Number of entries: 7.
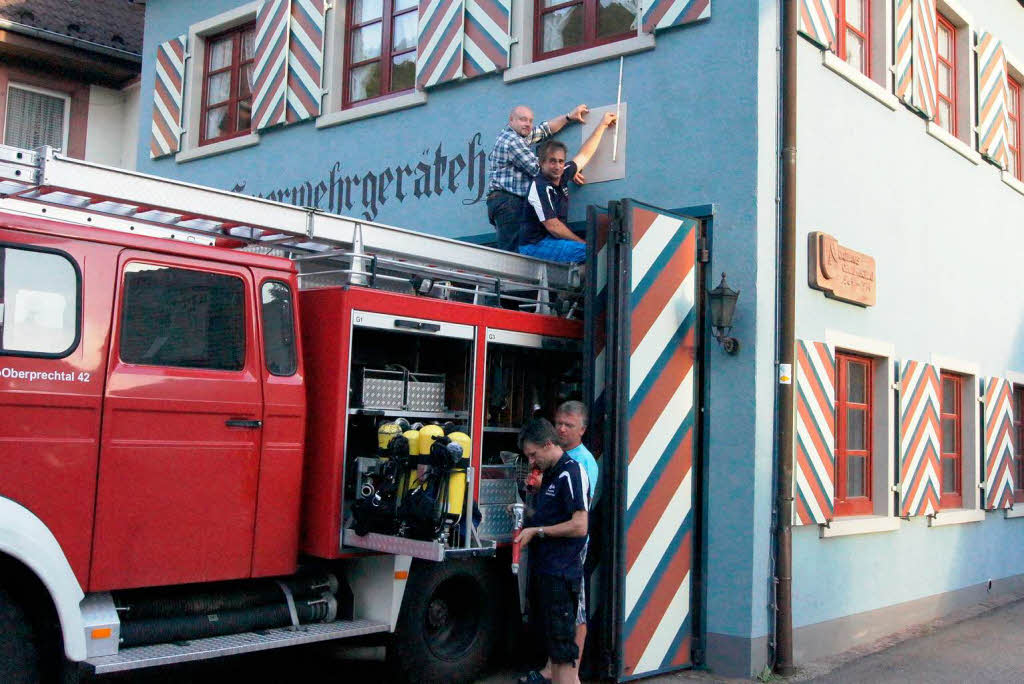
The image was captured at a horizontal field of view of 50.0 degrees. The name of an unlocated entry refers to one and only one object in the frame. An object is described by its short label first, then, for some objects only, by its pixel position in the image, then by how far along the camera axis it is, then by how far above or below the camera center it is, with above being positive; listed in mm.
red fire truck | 5227 +13
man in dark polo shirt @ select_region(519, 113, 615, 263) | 8562 +1908
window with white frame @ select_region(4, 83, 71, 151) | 15180 +4263
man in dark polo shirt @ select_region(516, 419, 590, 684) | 5984 -652
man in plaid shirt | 8750 +2148
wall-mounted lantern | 7562 +951
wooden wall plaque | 8297 +1404
